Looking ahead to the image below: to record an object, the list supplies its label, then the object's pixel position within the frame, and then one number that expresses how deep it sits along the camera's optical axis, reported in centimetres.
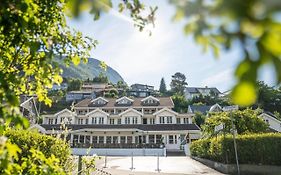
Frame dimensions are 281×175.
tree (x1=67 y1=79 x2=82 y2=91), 10125
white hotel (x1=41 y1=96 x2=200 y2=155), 4525
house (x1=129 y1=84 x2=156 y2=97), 10984
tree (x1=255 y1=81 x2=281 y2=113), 7131
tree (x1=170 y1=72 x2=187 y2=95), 12069
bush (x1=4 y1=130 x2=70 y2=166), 662
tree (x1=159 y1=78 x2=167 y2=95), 12856
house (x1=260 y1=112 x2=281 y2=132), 5519
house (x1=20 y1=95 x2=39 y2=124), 5327
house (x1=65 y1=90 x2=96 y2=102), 9212
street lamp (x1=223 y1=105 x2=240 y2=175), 1425
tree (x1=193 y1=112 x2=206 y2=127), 6335
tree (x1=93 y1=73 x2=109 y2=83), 12838
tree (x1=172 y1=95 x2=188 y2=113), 8169
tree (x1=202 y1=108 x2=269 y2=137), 2497
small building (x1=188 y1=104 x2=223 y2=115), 7350
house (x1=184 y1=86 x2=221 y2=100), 10519
